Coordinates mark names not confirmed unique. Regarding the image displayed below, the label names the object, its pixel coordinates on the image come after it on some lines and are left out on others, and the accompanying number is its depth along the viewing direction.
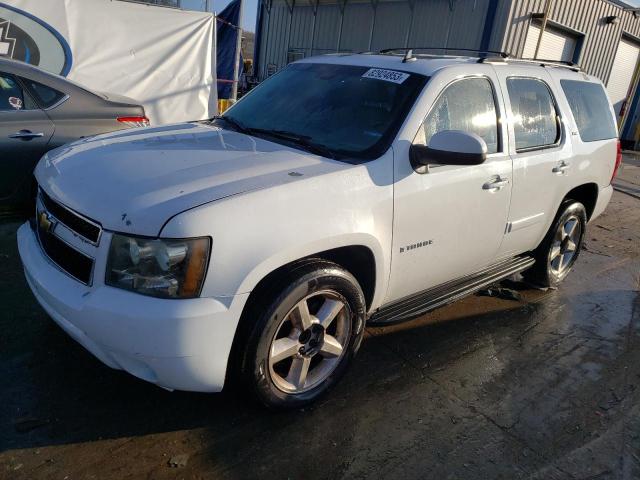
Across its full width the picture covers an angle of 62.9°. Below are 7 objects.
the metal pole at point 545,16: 12.07
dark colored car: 4.54
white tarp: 7.47
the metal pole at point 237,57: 9.67
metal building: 12.59
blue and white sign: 7.26
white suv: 2.20
